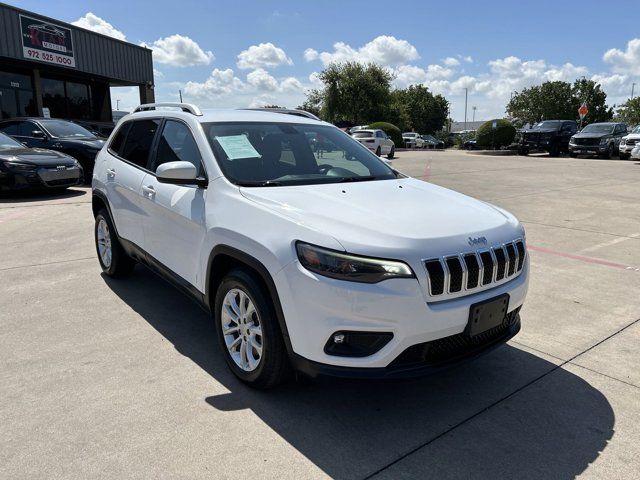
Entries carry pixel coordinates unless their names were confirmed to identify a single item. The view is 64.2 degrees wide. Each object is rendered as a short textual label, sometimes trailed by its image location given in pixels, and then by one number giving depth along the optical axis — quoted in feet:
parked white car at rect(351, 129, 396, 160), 81.10
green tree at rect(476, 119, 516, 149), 100.68
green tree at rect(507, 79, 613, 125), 226.38
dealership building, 63.82
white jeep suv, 8.16
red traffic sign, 95.53
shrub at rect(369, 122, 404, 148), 116.78
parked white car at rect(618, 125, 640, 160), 70.95
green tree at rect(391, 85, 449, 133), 289.53
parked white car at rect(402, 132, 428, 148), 157.99
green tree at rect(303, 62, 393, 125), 156.56
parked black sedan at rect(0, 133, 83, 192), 33.19
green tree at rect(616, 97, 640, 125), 199.00
